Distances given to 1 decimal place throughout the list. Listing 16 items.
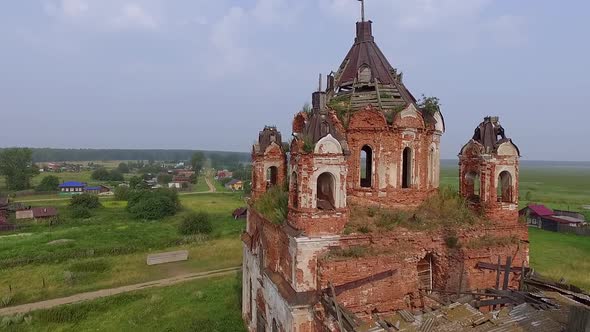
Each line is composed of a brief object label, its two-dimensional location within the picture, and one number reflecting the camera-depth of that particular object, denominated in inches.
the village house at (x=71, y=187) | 3678.6
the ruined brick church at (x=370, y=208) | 406.3
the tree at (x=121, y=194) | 3083.2
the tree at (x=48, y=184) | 3607.3
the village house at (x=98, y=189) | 3575.8
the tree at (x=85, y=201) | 2473.8
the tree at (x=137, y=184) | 3521.2
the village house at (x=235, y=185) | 4331.0
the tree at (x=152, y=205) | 2317.9
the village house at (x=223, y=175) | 5957.7
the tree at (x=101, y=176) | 5398.1
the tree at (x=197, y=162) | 7391.7
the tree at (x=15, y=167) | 3437.5
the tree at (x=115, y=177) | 5383.4
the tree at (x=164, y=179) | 4887.3
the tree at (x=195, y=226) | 1830.7
